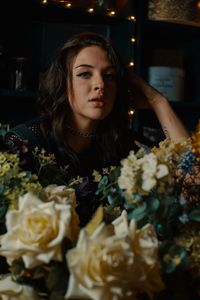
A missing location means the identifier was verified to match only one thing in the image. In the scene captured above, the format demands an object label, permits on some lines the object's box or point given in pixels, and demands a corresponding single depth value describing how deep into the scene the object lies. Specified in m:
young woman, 1.77
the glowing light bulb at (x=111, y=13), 2.56
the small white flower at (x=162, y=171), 0.61
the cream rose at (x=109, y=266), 0.52
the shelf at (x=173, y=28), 2.66
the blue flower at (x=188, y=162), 0.68
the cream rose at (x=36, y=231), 0.56
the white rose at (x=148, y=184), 0.61
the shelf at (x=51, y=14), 2.47
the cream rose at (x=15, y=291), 0.60
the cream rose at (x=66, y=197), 0.60
